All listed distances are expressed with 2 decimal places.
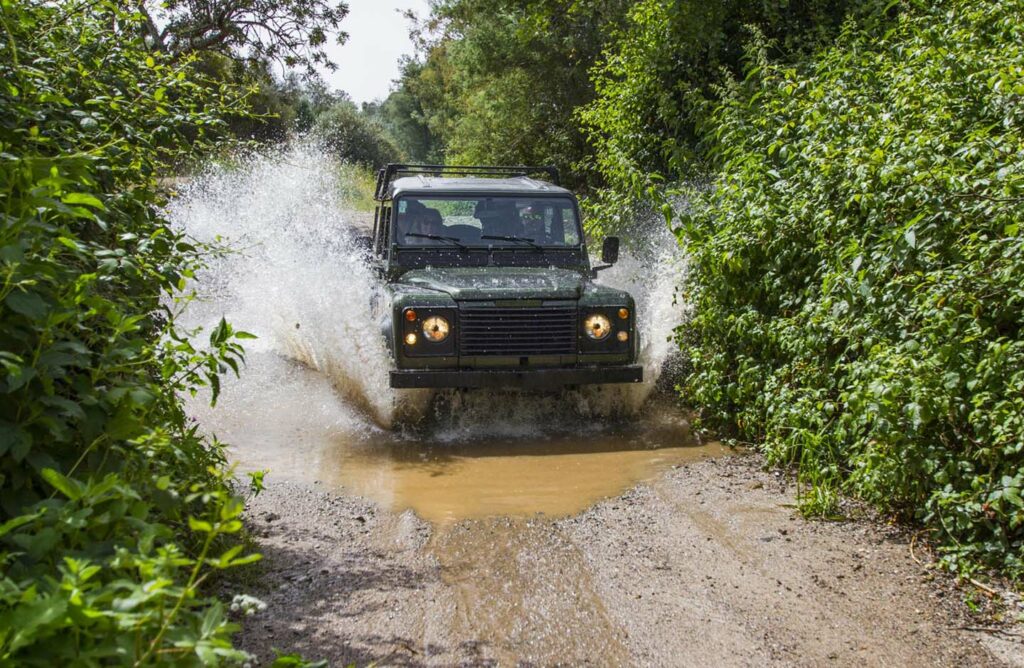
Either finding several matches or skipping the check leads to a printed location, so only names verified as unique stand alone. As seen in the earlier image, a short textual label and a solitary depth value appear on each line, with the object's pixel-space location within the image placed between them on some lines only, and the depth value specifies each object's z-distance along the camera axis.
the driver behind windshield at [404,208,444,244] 8.42
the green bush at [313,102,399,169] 46.97
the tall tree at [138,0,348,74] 18.70
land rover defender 7.24
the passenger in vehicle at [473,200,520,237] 8.52
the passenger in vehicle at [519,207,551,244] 8.59
